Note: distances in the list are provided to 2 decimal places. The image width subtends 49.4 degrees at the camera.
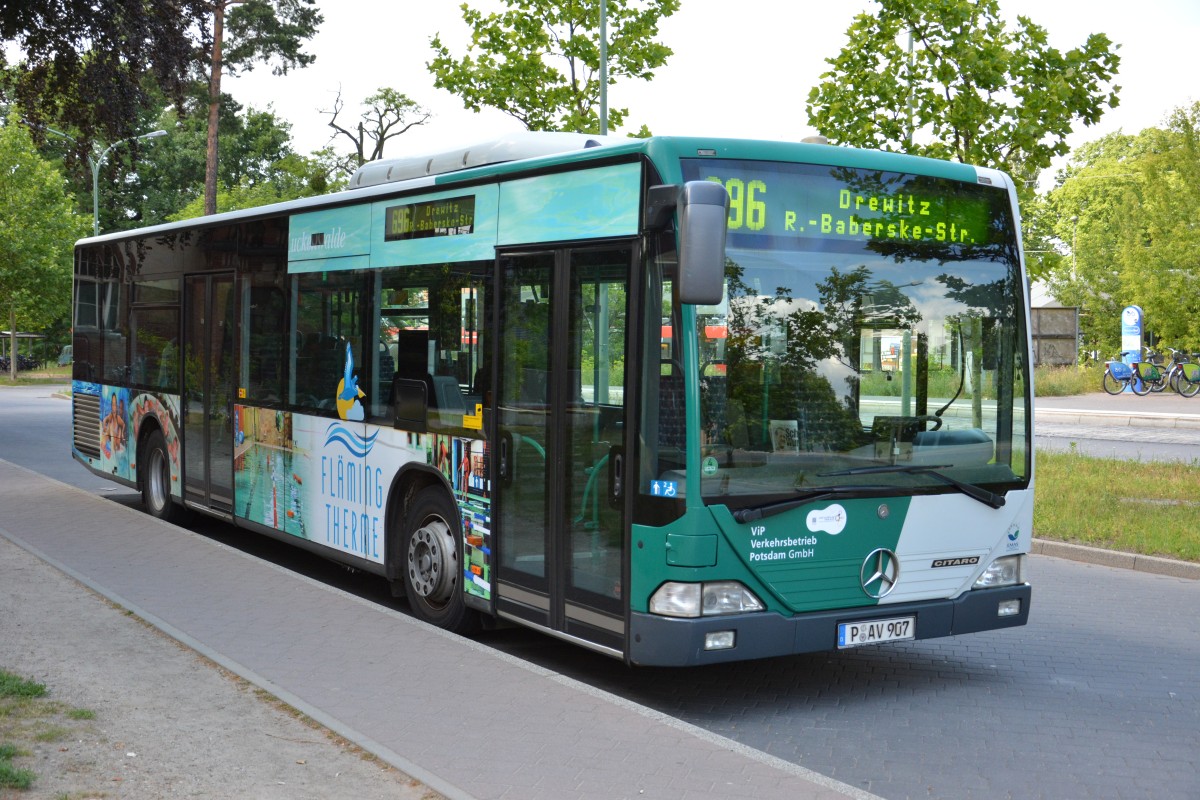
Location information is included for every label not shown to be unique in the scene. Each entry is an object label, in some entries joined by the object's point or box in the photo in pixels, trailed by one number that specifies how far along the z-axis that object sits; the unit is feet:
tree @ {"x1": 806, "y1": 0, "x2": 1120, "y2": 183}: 51.08
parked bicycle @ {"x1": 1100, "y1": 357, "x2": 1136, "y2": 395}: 130.72
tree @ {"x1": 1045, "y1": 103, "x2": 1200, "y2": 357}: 121.19
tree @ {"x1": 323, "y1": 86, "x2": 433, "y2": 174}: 187.52
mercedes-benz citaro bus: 20.51
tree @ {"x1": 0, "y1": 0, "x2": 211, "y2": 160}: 40.55
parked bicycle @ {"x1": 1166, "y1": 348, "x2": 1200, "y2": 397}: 130.21
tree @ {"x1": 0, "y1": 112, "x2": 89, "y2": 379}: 180.45
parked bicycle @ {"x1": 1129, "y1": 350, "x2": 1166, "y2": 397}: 130.41
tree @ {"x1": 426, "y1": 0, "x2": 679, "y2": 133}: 82.17
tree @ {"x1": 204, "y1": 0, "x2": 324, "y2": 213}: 131.85
